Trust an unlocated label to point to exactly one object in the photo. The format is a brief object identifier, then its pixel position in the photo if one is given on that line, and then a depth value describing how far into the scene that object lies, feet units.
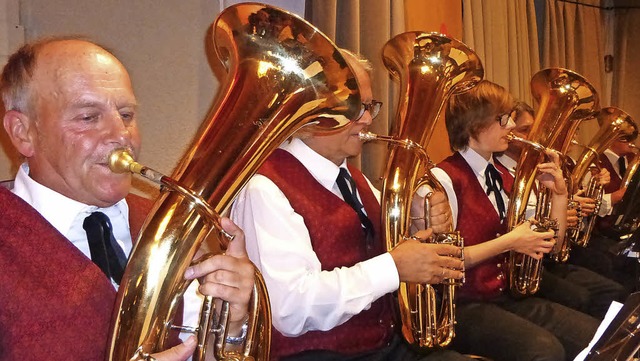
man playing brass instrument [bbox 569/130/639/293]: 9.74
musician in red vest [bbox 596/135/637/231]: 11.39
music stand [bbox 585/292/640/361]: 2.95
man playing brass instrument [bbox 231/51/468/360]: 4.82
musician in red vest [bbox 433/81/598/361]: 6.27
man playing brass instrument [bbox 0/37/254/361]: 3.24
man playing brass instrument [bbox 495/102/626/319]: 8.37
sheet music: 3.58
